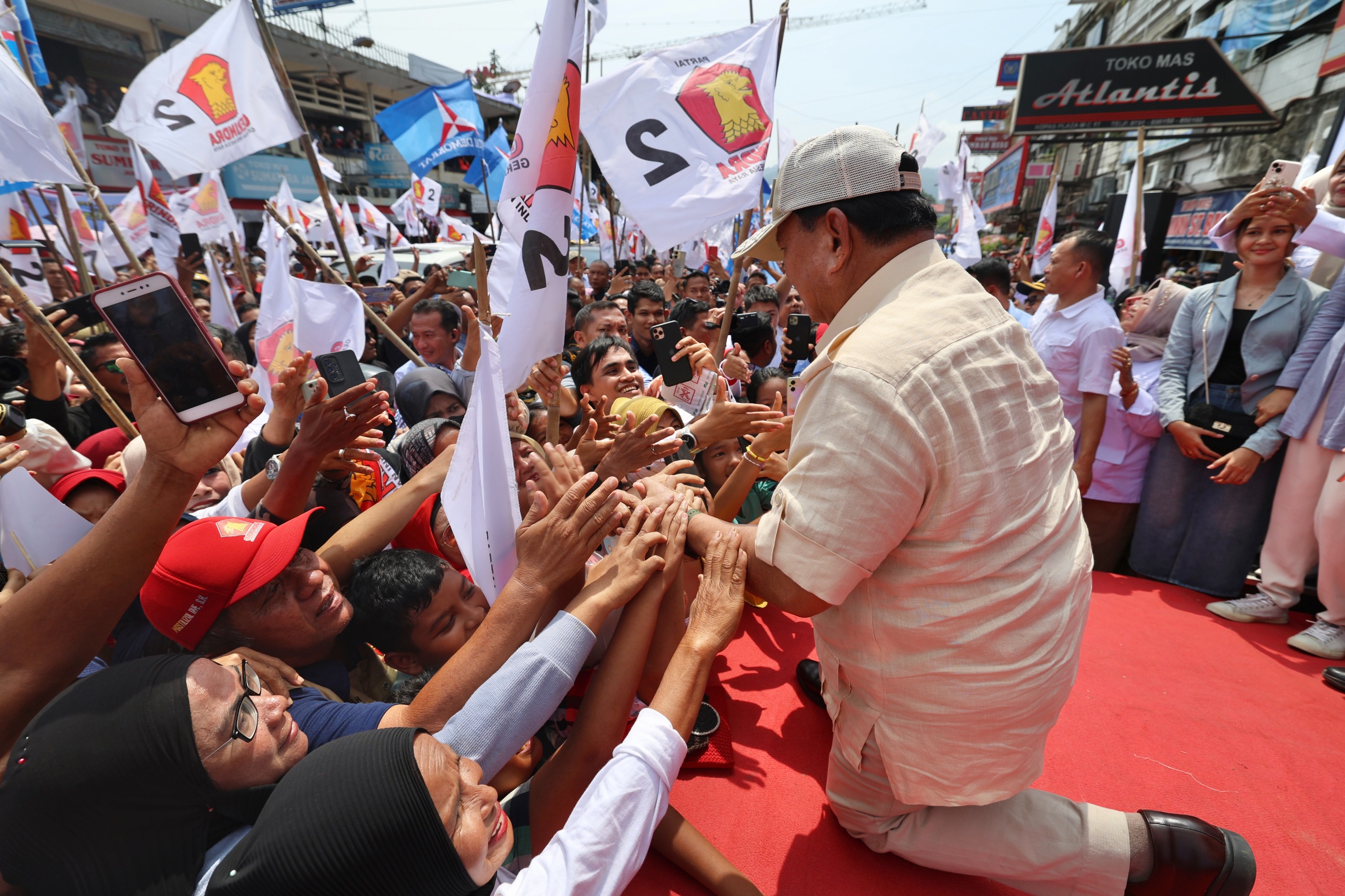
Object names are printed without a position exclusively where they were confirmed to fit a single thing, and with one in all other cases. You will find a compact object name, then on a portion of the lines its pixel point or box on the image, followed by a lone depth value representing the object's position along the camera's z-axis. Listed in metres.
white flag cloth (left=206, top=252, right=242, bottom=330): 5.61
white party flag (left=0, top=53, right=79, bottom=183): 2.51
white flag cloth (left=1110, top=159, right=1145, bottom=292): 5.82
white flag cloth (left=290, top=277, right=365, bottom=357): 3.69
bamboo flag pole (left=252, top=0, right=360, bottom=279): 3.24
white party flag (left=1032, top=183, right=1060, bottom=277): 7.32
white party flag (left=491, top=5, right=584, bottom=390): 1.92
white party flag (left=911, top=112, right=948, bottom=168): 7.81
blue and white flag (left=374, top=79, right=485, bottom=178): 7.00
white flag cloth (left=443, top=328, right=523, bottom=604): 1.47
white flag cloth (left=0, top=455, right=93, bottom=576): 1.54
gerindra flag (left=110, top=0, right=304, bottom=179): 3.76
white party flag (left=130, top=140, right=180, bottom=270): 7.09
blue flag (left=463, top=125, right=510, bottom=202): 7.80
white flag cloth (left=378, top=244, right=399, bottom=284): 10.05
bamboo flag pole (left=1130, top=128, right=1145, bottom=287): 5.39
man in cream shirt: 1.27
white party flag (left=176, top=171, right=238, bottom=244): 6.50
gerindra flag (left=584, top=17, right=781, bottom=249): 3.43
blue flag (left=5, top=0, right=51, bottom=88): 3.63
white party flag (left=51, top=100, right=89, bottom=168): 5.55
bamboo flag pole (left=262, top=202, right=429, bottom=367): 3.67
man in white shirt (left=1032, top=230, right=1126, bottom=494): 3.56
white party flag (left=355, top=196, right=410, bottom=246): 11.23
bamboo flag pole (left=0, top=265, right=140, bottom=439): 2.16
